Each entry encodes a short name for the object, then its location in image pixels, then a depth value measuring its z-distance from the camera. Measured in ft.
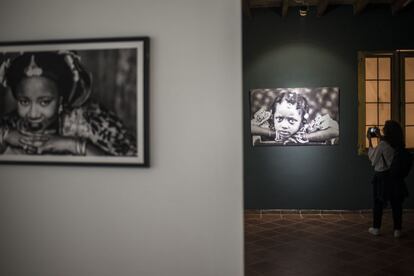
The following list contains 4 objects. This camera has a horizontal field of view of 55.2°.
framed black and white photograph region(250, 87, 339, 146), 21.24
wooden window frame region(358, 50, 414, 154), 20.94
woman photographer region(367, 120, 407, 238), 15.93
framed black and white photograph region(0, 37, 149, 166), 8.55
